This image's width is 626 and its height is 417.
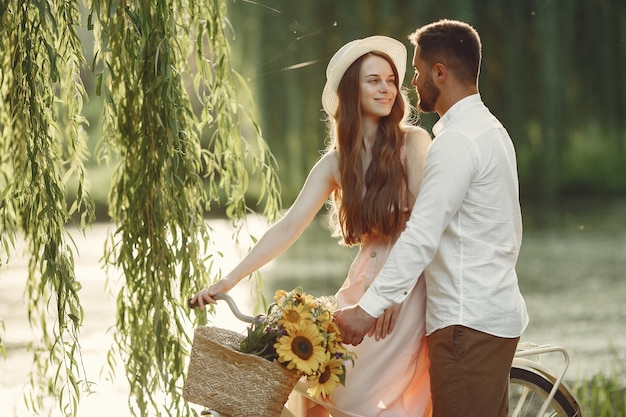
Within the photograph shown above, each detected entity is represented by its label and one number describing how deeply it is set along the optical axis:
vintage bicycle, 5.55
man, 4.66
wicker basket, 4.60
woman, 5.24
